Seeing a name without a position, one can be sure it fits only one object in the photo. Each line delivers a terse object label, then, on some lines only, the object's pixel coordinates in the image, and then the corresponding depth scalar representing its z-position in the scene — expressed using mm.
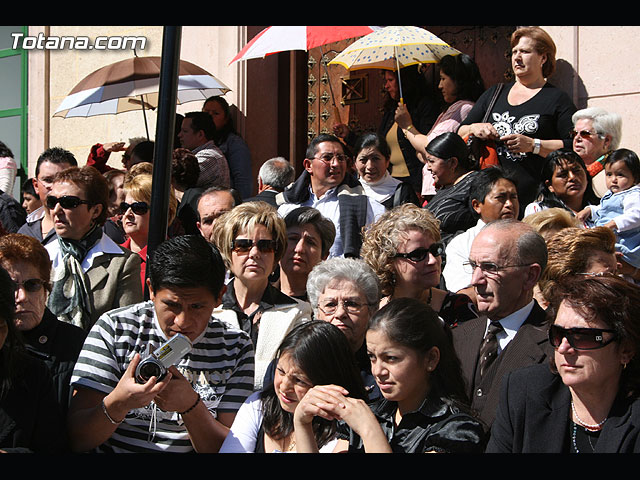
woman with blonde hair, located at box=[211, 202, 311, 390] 4605
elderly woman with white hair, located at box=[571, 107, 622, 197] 6555
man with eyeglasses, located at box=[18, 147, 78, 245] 6506
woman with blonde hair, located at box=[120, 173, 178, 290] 5863
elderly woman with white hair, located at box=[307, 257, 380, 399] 4301
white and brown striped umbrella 8438
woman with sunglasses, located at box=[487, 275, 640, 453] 3160
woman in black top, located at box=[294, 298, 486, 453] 3225
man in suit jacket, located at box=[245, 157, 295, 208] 7547
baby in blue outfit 5785
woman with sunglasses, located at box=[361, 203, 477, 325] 4840
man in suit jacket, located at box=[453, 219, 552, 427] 3953
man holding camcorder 3406
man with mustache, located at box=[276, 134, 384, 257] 6375
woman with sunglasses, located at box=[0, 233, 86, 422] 3764
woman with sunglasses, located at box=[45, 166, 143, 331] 4828
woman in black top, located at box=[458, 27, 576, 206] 6695
